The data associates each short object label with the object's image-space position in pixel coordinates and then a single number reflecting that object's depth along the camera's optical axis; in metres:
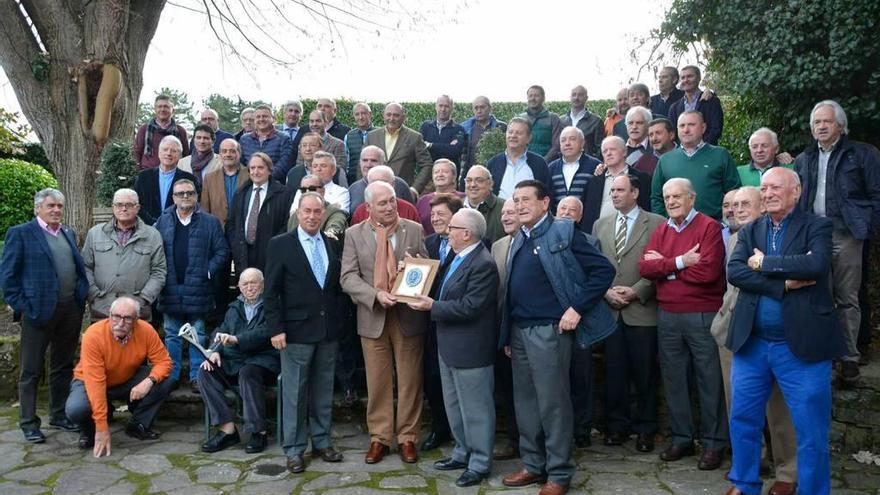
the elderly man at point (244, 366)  6.15
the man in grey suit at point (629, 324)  5.89
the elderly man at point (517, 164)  7.22
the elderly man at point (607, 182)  6.56
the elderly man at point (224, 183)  7.68
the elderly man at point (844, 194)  5.75
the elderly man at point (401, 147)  8.68
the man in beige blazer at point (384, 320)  5.72
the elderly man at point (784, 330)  4.43
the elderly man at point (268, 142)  8.70
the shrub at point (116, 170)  8.95
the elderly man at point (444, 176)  6.62
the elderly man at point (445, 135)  9.57
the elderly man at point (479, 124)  9.49
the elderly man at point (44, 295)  6.40
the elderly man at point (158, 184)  7.65
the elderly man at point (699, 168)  6.37
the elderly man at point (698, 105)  8.12
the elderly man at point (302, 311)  5.70
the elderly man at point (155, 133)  8.67
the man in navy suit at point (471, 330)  5.27
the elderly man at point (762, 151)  6.16
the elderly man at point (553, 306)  5.06
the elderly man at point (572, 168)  6.93
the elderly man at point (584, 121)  9.38
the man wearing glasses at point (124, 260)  6.75
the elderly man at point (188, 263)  6.89
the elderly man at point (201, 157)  7.97
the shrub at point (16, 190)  13.21
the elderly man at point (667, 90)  8.77
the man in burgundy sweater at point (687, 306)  5.50
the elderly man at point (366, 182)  6.93
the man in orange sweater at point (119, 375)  6.08
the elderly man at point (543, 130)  9.16
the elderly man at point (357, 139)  9.07
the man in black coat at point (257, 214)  7.08
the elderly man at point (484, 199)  6.38
